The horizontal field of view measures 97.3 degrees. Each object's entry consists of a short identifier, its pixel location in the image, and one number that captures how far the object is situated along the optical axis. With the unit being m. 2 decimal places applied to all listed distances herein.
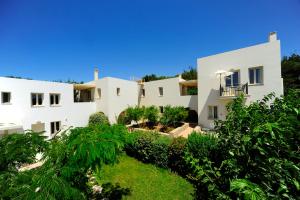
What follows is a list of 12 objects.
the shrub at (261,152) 2.45
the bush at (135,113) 21.66
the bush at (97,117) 21.72
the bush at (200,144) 8.00
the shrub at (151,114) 21.55
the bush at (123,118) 23.45
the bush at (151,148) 9.93
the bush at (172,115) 19.61
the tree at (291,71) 29.20
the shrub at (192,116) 21.68
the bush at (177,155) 9.01
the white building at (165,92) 15.16
